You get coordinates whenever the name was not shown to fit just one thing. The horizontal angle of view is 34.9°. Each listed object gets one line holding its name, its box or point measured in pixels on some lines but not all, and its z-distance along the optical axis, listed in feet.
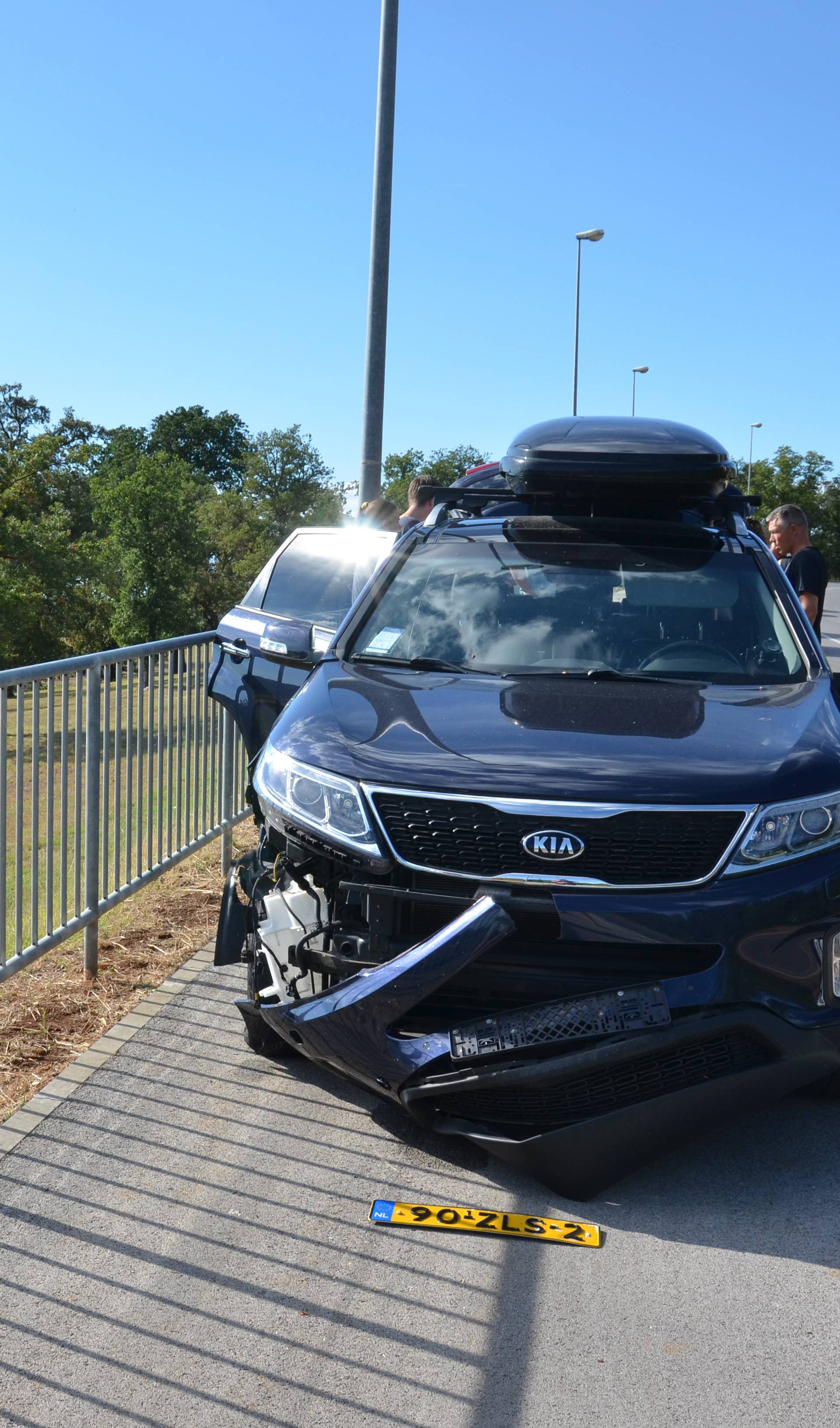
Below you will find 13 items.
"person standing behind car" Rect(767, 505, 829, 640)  27.09
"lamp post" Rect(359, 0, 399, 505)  36.96
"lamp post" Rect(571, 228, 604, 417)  139.03
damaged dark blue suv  11.71
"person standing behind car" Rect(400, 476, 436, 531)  21.57
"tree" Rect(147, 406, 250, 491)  341.62
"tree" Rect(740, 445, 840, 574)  283.38
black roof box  18.04
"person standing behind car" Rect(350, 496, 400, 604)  32.94
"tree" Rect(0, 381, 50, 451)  274.57
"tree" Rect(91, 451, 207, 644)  114.93
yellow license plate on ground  11.64
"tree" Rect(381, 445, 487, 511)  192.95
